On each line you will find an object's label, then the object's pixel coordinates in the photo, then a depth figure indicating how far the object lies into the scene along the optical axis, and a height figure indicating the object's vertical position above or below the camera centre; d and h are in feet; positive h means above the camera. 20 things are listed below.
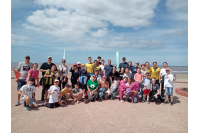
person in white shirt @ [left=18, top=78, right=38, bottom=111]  15.28 -3.51
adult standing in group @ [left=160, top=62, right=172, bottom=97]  19.79 -1.17
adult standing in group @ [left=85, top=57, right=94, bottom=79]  20.93 -0.54
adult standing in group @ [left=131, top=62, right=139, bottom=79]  22.48 -0.77
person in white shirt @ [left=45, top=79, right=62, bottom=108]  15.96 -3.96
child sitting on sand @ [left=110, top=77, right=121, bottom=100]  20.24 -3.52
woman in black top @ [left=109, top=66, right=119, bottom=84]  21.26 -1.43
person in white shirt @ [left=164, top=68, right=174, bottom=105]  18.11 -2.65
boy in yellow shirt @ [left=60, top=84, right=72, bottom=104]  18.00 -4.02
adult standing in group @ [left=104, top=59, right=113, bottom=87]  21.95 -0.57
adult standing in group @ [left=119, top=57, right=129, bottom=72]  23.49 +0.35
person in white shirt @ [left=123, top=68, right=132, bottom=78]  21.02 -1.42
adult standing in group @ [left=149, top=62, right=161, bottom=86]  20.29 -1.20
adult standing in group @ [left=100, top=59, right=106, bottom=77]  22.82 +0.07
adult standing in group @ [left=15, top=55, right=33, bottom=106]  16.79 -0.69
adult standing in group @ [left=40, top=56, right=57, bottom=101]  18.04 -0.30
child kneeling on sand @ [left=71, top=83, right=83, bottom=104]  18.43 -4.22
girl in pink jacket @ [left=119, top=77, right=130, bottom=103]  19.24 -3.51
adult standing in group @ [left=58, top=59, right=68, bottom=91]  19.80 -1.17
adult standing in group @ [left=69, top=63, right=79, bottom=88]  19.98 -1.24
